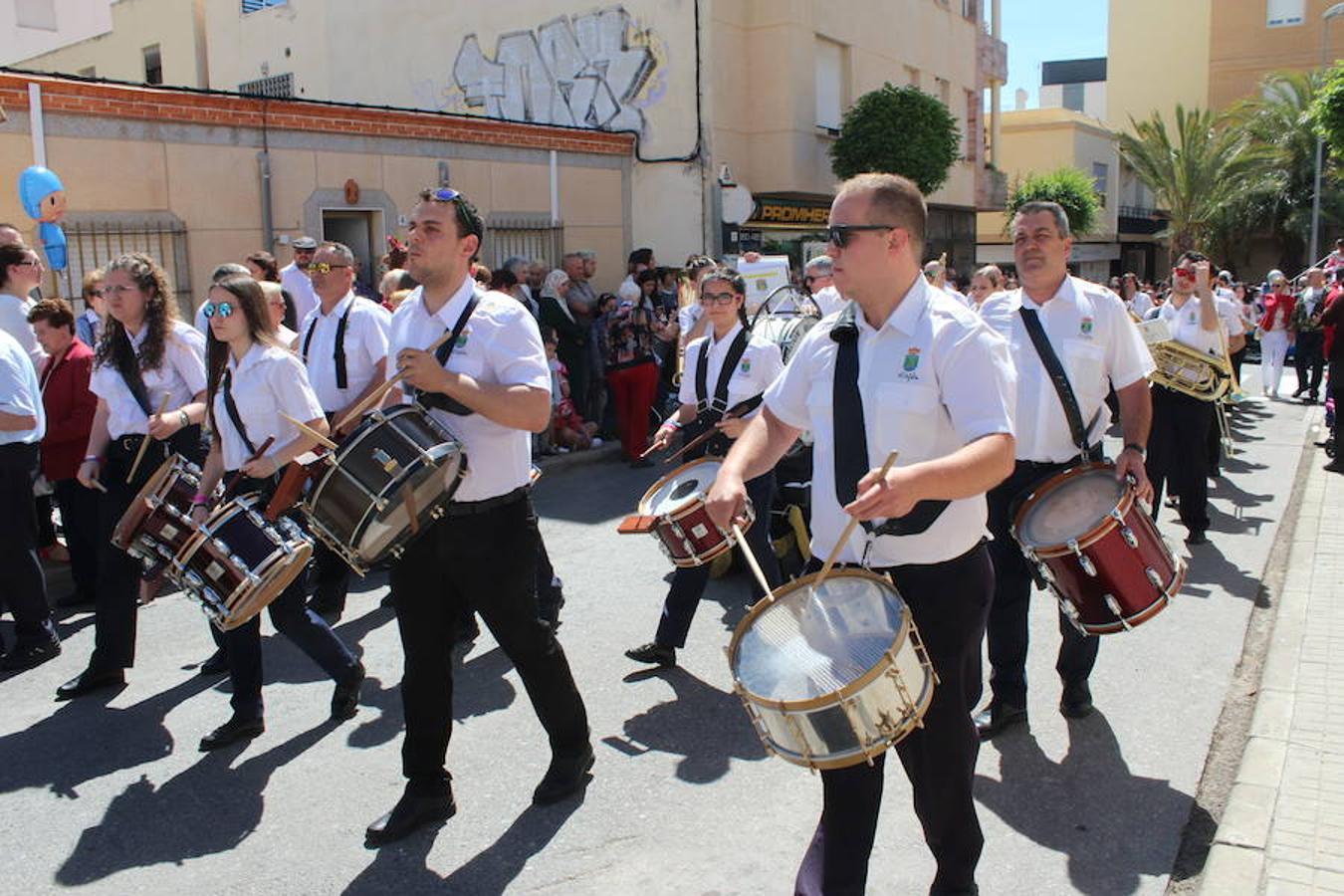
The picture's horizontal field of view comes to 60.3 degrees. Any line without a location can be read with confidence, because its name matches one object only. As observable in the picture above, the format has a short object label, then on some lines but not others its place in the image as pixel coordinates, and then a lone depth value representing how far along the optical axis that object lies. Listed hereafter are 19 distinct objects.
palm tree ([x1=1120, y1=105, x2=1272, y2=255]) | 37.75
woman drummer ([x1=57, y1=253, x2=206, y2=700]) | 5.37
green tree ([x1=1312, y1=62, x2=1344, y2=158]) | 17.64
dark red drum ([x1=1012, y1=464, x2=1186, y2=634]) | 3.96
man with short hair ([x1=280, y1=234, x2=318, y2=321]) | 10.16
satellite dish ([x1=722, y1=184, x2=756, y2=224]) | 17.72
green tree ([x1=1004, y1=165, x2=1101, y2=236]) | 32.73
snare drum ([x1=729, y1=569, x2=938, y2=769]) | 2.63
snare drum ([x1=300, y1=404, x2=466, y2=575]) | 3.57
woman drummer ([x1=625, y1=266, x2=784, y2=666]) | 5.61
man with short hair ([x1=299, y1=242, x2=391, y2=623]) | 6.39
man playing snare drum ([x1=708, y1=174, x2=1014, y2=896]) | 2.90
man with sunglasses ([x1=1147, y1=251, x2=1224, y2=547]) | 8.08
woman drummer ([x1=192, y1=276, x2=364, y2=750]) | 4.83
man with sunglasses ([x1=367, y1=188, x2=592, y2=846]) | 3.80
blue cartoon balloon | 9.72
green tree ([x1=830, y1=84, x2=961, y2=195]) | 18.33
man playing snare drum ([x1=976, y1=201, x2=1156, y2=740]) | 4.61
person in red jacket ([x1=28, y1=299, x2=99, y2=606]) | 6.64
